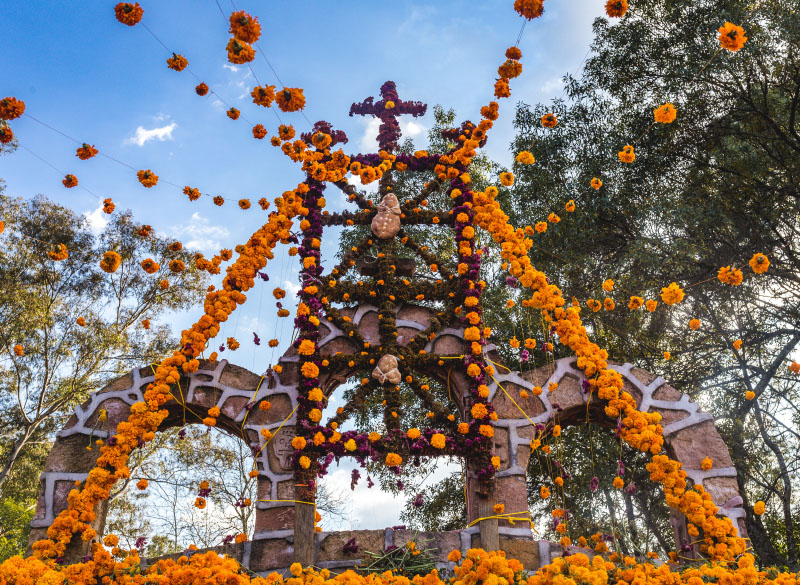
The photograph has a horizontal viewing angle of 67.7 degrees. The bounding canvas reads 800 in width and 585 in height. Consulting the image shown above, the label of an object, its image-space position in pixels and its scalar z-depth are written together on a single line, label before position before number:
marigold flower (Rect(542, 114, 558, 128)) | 7.20
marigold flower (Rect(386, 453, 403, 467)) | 6.76
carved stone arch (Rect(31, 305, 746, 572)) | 6.68
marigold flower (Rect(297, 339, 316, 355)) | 7.51
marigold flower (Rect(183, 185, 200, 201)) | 8.18
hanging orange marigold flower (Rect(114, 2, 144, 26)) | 5.79
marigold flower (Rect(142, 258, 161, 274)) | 7.85
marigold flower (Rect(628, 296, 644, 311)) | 7.50
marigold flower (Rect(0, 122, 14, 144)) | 5.98
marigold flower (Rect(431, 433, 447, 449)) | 6.96
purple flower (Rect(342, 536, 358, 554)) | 6.54
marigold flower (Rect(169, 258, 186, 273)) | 8.44
